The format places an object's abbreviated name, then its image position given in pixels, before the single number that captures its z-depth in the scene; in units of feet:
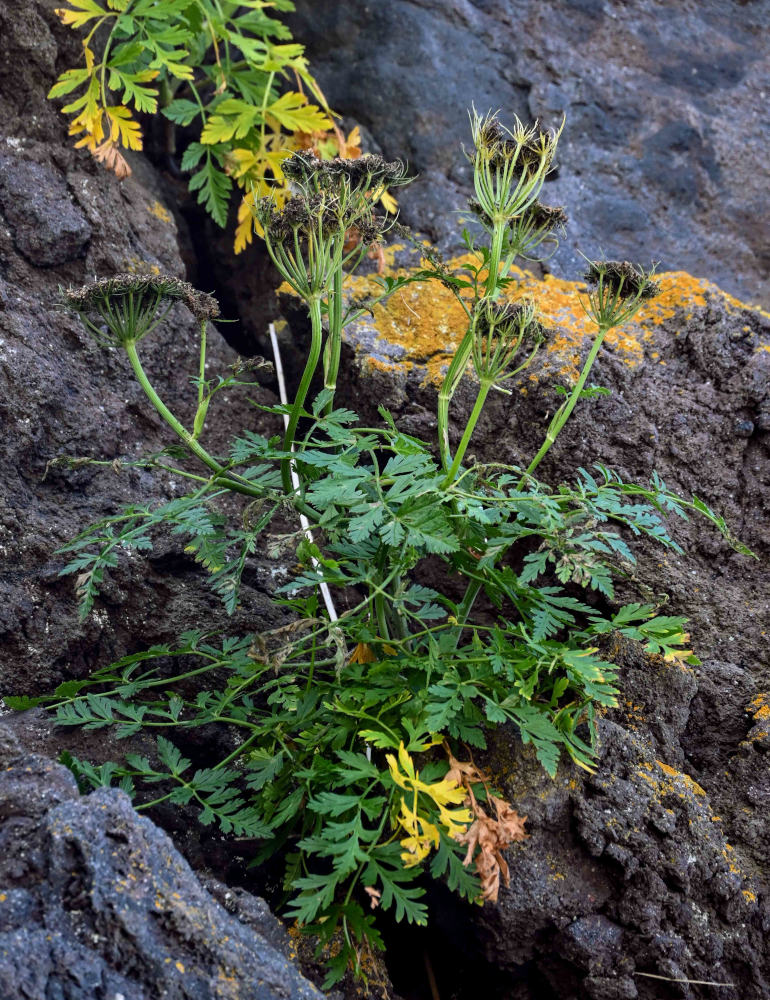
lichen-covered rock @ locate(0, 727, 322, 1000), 5.33
